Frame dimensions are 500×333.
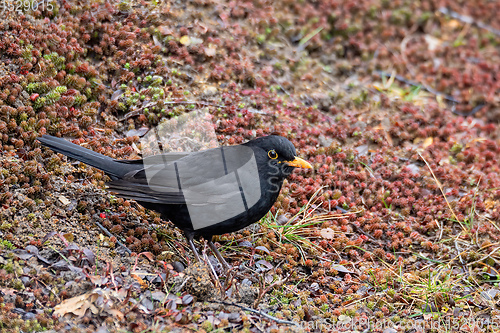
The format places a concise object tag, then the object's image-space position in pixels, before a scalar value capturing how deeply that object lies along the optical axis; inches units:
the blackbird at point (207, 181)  369.1
